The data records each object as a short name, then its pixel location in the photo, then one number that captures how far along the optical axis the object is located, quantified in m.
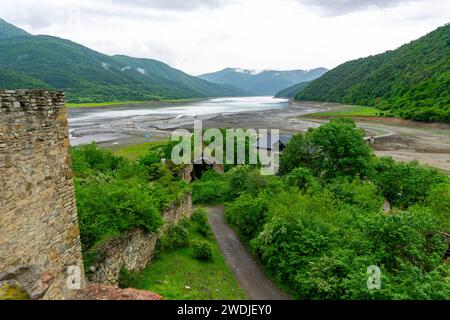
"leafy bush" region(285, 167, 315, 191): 27.78
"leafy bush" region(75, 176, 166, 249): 13.84
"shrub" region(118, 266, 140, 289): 14.34
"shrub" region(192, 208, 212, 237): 24.19
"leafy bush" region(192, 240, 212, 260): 19.64
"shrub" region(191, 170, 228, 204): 32.59
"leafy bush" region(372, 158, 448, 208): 27.36
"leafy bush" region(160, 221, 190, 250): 19.96
